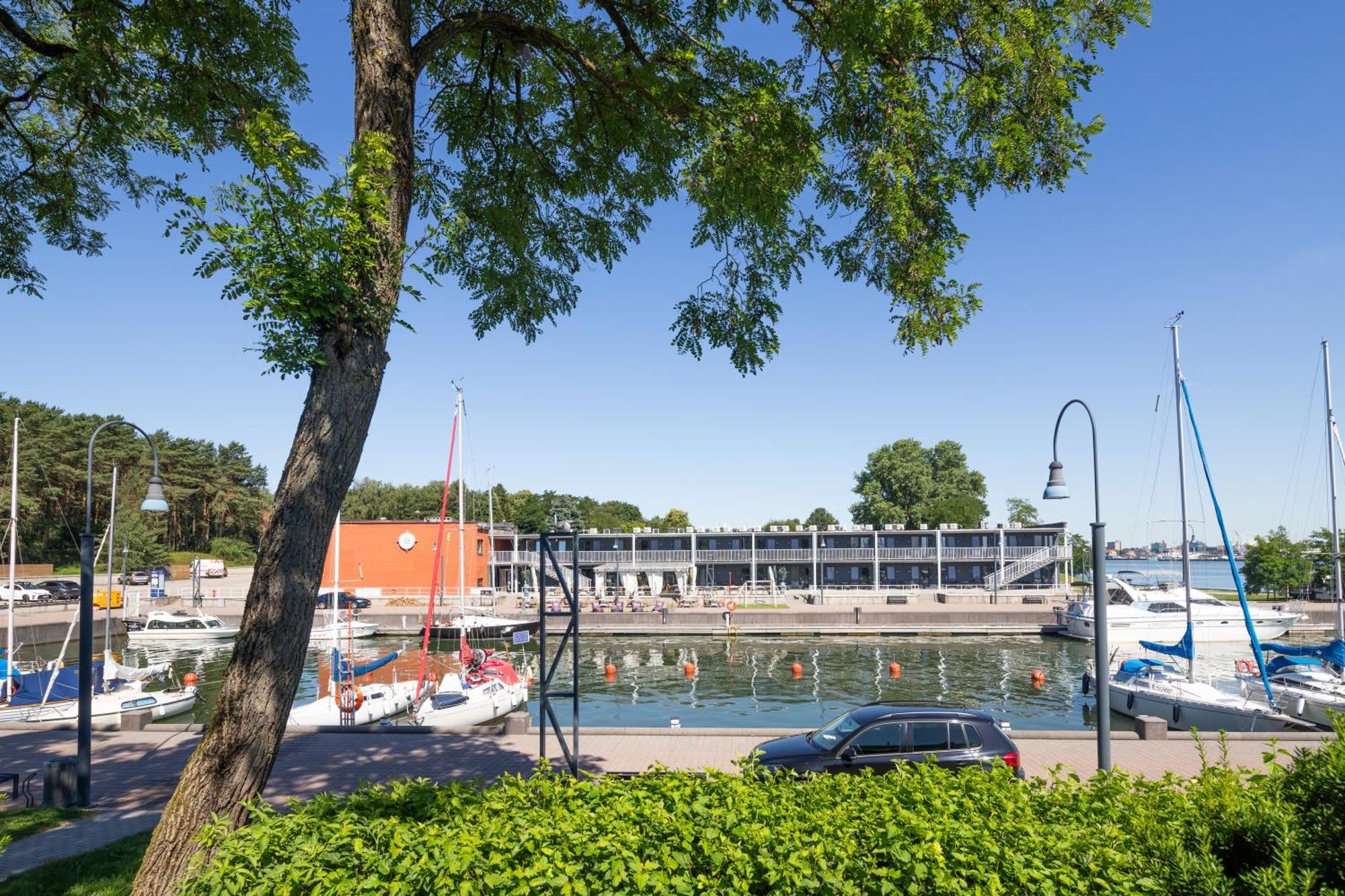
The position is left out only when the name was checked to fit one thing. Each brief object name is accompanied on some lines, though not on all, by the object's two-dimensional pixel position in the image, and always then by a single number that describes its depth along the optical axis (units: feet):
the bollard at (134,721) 53.98
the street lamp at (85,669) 36.42
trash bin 36.06
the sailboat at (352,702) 65.05
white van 226.79
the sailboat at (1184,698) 65.46
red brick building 180.65
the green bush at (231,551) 264.31
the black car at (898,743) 33.96
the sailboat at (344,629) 127.75
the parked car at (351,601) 156.87
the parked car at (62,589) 166.61
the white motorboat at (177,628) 129.29
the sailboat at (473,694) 70.13
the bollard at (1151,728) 50.43
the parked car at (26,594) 154.48
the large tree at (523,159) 16.28
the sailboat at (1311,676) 66.80
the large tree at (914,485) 286.87
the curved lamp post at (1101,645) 33.29
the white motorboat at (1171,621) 127.34
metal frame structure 32.12
